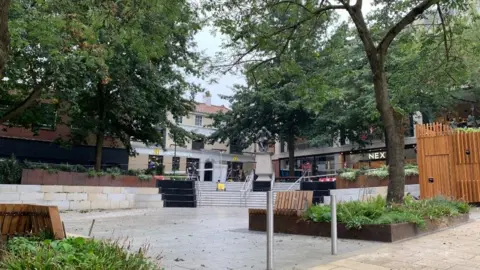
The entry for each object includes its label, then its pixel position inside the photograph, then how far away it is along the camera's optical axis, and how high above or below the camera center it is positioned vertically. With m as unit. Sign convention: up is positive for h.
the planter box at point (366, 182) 17.58 +0.42
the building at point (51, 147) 21.31 +2.06
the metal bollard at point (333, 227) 6.36 -0.61
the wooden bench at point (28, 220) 5.02 -0.53
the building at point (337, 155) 32.09 +3.36
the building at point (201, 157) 38.00 +3.16
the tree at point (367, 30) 9.32 +4.33
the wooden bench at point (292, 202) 9.02 -0.31
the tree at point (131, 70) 8.05 +3.71
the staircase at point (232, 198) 22.44 -0.64
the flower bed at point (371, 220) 7.64 -0.63
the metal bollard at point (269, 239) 5.17 -0.68
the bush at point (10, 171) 15.04 +0.35
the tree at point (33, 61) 10.25 +4.04
